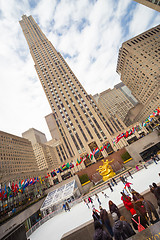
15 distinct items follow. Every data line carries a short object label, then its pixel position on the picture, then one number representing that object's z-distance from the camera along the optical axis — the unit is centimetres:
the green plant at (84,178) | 3036
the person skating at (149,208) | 491
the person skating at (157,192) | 579
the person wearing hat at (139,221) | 504
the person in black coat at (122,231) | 415
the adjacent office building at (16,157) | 6288
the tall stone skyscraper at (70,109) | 5353
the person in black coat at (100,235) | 464
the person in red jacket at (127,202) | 624
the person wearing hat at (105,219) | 607
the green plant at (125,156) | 3147
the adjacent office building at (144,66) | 6581
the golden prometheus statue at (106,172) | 2542
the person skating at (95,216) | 603
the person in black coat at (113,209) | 608
